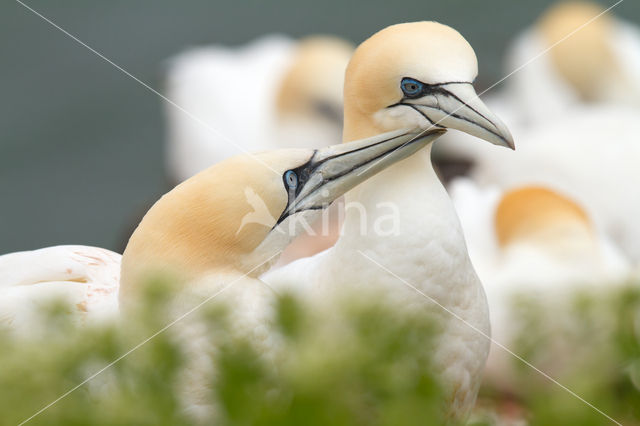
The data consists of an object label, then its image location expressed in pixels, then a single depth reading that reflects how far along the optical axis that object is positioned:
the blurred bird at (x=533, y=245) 9.35
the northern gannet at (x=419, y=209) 5.21
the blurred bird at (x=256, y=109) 15.25
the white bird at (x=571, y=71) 16.00
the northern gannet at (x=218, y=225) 4.65
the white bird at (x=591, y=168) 11.94
